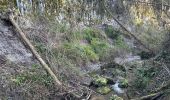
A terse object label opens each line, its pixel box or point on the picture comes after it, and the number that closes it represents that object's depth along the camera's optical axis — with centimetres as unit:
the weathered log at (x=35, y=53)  1035
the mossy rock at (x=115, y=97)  1060
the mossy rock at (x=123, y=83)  1191
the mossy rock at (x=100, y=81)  1214
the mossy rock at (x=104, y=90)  1143
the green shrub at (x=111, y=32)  1886
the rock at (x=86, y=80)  1203
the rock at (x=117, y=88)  1165
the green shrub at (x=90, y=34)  1700
